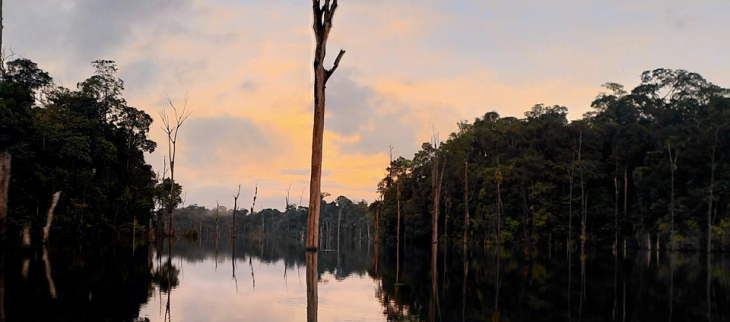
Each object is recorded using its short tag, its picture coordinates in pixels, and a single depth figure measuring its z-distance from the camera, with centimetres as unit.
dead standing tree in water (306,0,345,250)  1368
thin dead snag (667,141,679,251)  4128
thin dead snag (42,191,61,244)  2434
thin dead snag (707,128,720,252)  3838
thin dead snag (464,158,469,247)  4924
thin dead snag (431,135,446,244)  4806
